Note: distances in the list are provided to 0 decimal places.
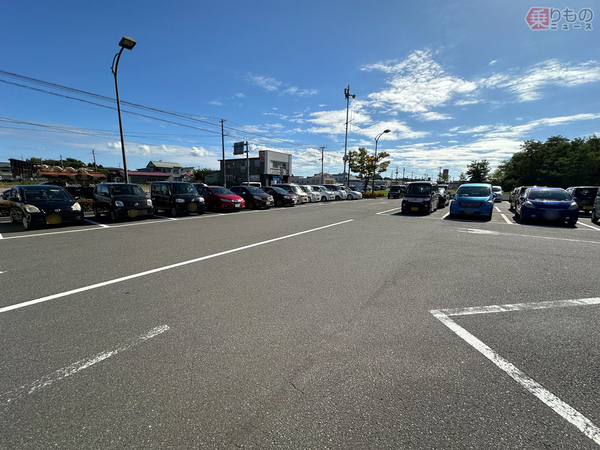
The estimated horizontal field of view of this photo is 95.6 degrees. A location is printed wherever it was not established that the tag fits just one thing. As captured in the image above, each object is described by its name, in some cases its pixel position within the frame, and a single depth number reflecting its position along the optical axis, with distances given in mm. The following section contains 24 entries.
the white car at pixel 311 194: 25003
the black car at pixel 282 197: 19828
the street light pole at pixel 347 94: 32062
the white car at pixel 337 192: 28669
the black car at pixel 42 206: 8336
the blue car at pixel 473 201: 11961
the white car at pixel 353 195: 31094
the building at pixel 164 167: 90625
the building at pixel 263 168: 52812
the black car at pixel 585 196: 14312
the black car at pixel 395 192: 33781
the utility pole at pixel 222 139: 34006
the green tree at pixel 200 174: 77000
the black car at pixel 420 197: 13938
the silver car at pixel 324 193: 26916
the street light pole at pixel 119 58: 11820
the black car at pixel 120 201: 10414
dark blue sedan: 10211
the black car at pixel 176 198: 12867
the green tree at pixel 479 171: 66250
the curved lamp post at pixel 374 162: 39281
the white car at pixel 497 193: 24189
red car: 14984
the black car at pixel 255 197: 17228
